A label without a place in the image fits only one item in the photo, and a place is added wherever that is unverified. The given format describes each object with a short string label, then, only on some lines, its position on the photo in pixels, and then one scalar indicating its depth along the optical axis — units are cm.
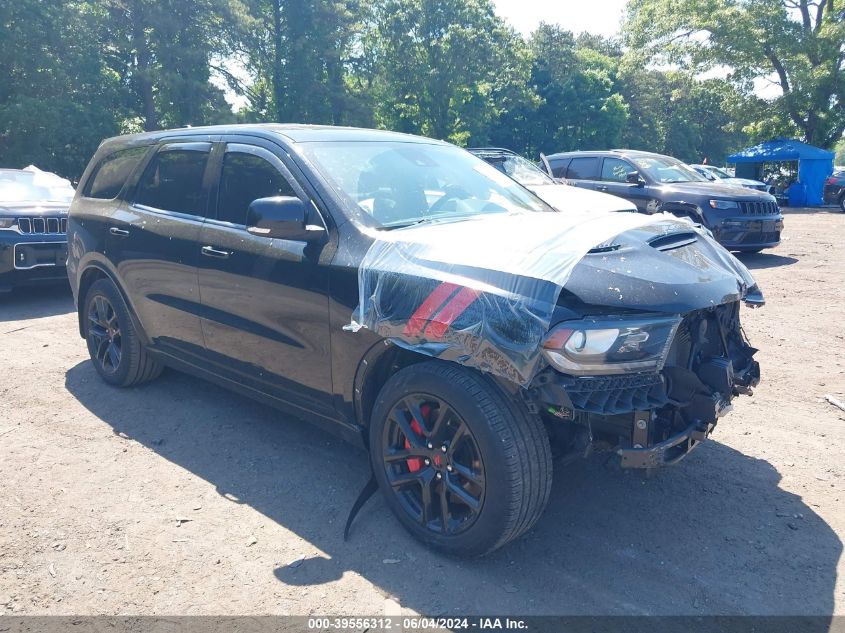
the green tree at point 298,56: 3528
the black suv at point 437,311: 278
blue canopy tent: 2488
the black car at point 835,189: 2277
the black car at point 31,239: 771
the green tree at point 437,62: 3603
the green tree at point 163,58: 3036
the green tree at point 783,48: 2736
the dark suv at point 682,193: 1052
